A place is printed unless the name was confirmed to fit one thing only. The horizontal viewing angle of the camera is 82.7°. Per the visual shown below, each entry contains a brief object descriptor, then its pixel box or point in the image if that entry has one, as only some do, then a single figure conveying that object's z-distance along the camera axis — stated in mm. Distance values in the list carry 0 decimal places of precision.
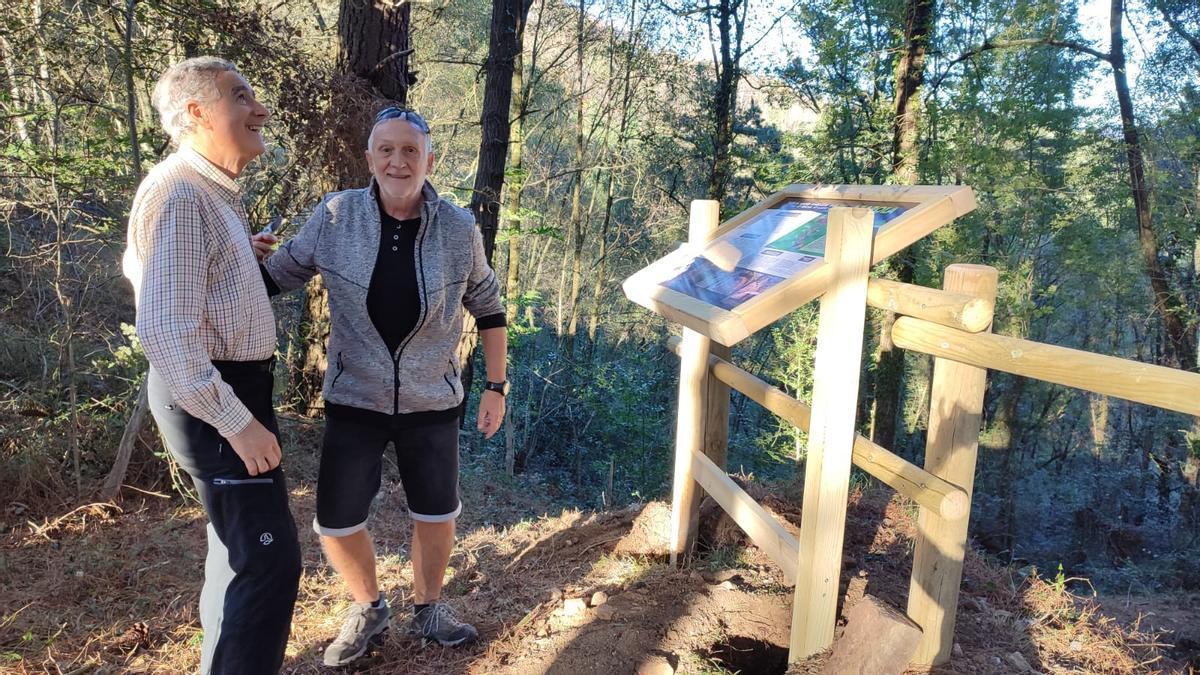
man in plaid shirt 1889
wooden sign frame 2125
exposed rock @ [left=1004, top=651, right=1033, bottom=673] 2547
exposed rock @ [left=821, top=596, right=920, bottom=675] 2162
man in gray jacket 2502
